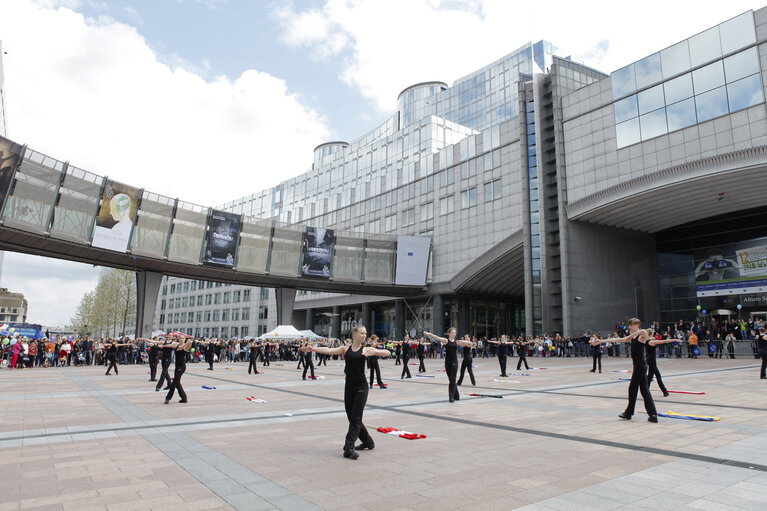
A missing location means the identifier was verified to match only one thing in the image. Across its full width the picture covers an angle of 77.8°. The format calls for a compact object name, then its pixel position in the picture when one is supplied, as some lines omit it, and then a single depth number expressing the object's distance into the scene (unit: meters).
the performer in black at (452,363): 11.80
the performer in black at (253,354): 23.92
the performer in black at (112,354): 23.64
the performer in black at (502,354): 19.75
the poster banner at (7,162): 32.22
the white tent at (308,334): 38.59
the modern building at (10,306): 133.88
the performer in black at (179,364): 12.05
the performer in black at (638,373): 8.61
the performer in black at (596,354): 20.91
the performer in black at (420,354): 23.40
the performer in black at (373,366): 15.75
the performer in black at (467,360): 14.86
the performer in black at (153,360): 18.97
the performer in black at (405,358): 20.00
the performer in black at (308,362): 19.84
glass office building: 33.39
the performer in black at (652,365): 12.02
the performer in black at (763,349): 15.87
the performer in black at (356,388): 6.49
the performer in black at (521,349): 24.10
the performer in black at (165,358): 13.23
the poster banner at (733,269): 38.32
